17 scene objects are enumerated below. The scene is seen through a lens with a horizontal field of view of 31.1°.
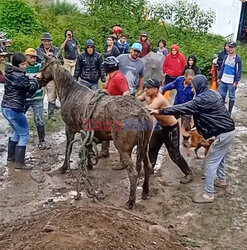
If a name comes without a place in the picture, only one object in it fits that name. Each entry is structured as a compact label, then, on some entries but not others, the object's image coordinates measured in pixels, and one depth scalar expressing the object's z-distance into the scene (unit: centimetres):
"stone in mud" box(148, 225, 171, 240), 539
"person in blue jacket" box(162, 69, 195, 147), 810
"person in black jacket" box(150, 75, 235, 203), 635
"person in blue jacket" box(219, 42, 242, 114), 1055
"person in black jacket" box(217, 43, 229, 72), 1215
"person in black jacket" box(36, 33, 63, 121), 944
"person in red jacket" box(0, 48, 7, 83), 774
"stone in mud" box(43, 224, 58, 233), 501
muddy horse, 632
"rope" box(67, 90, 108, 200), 645
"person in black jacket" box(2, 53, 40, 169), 717
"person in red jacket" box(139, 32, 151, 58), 1358
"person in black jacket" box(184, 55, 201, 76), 1005
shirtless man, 670
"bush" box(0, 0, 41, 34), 1808
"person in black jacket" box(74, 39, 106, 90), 934
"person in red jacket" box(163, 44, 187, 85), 1084
